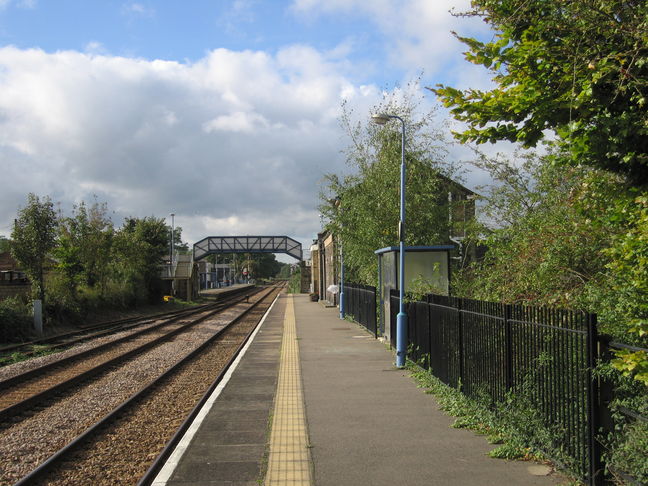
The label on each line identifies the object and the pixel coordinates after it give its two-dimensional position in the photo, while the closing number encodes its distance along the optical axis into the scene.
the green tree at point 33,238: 24.03
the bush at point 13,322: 19.28
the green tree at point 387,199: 20.70
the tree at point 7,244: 24.47
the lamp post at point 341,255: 23.61
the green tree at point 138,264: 36.91
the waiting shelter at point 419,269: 13.80
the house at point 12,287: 25.60
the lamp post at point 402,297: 12.05
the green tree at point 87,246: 29.98
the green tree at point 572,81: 4.87
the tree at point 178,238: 131.62
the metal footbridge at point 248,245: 84.00
